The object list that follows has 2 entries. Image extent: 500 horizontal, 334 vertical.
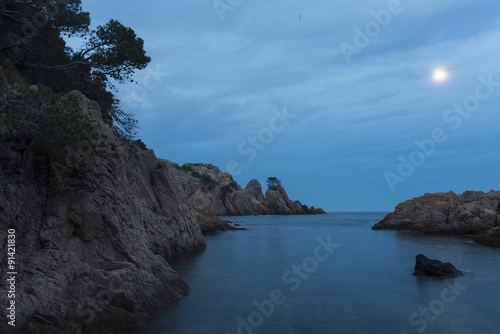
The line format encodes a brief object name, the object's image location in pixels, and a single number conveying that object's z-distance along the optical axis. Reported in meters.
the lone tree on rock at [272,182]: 155.14
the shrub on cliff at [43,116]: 9.86
